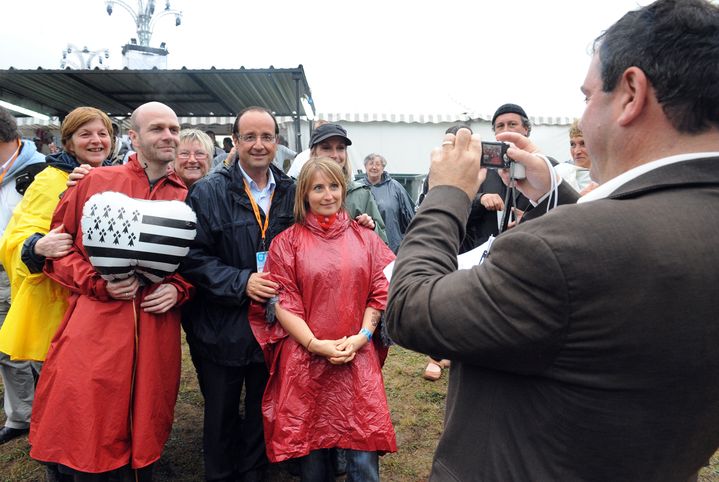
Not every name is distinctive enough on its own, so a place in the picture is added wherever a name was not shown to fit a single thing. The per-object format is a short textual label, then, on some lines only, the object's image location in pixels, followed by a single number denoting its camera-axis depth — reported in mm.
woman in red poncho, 2355
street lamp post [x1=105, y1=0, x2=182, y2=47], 13809
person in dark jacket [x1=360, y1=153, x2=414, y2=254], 4797
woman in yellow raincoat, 2633
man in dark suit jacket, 759
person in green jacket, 3406
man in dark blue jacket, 2555
